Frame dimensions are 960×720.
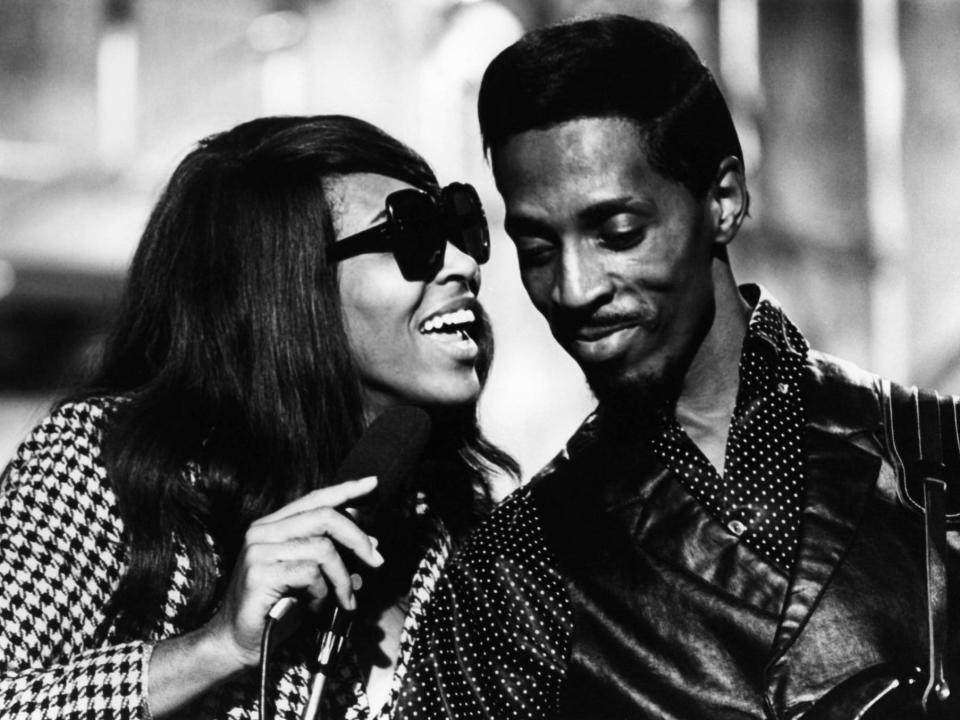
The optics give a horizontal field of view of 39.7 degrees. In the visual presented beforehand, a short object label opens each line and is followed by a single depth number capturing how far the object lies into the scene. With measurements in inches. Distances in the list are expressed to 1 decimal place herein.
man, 88.1
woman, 100.5
